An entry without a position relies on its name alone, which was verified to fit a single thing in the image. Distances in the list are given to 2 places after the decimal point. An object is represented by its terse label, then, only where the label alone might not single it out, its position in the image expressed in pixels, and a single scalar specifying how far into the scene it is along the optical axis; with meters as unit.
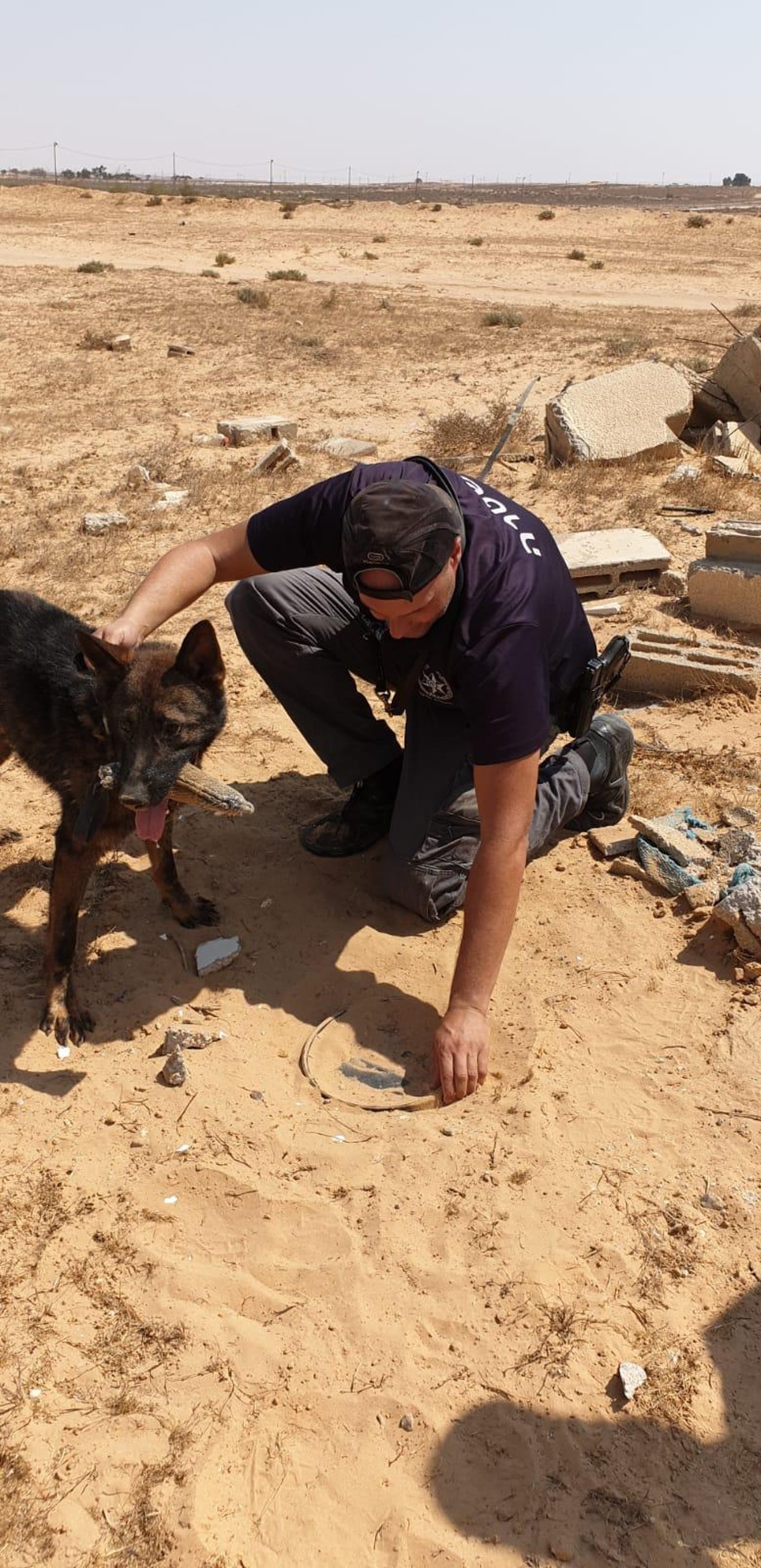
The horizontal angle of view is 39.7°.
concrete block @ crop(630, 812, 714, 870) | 3.95
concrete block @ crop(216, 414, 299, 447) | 9.58
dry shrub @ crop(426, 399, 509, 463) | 9.24
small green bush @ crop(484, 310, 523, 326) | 15.70
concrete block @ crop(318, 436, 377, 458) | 9.20
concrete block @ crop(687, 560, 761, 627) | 5.83
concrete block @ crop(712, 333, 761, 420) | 9.36
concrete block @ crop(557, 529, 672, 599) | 6.33
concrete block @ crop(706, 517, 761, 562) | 6.08
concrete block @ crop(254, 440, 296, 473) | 8.56
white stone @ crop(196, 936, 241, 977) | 3.63
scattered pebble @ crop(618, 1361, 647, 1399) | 2.31
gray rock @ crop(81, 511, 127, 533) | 7.43
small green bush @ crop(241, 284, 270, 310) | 17.67
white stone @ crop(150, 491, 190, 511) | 7.90
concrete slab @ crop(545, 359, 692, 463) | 8.58
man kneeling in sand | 2.90
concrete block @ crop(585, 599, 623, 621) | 6.11
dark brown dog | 3.12
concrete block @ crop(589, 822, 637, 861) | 4.13
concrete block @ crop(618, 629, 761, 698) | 5.18
